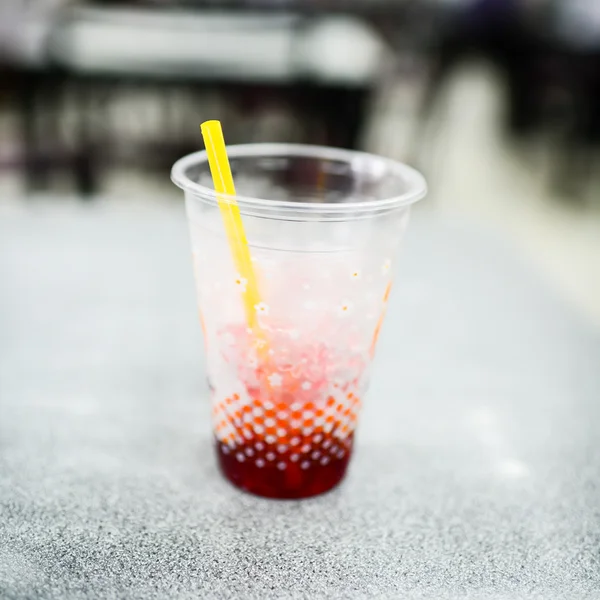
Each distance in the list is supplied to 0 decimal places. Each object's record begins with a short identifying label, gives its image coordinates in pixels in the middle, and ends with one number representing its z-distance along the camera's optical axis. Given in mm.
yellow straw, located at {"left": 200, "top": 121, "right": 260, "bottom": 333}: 413
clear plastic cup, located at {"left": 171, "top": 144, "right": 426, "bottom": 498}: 426
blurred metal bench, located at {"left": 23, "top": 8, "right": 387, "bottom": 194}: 2199
